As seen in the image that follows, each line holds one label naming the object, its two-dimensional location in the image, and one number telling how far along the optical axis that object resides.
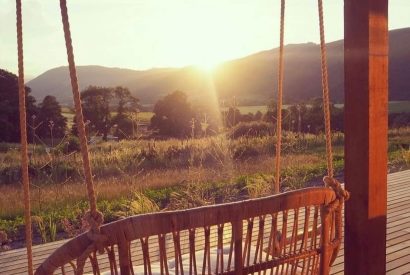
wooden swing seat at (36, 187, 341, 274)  0.98
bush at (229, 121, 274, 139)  12.94
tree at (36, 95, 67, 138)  14.52
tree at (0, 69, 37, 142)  15.05
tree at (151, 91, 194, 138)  17.20
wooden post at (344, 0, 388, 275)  1.46
